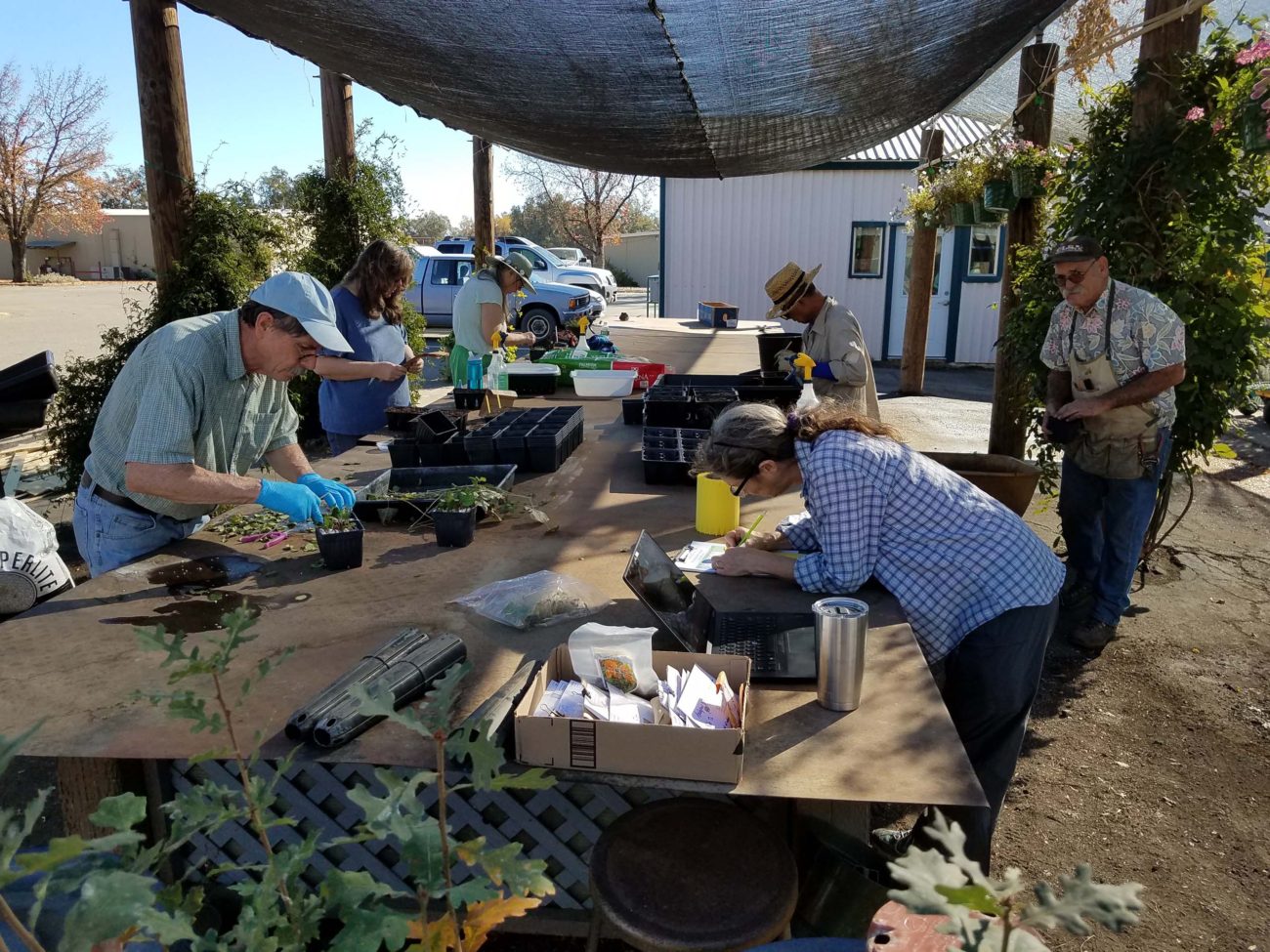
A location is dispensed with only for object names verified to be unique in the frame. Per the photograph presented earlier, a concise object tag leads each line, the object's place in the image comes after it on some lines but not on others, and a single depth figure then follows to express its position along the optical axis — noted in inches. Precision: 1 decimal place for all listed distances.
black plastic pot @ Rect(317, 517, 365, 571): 107.5
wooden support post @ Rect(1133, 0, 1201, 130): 175.6
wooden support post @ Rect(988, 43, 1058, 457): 244.4
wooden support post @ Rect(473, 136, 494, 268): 392.5
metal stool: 66.5
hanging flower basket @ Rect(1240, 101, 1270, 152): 147.9
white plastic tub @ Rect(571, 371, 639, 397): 228.5
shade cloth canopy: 134.9
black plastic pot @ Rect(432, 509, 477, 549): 117.7
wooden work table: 68.5
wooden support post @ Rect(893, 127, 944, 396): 424.5
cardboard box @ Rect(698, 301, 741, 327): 414.0
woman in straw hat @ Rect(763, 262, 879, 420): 196.1
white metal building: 564.7
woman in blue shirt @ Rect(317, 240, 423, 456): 183.3
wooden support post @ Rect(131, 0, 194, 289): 213.9
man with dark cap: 157.6
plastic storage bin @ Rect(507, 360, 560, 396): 235.8
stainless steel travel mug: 73.8
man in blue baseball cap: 102.0
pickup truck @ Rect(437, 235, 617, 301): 768.9
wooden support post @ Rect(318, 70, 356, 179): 309.9
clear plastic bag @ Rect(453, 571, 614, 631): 94.2
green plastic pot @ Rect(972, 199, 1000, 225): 285.6
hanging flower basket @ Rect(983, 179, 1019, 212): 247.4
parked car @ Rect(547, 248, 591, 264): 1155.3
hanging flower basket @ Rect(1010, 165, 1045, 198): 240.1
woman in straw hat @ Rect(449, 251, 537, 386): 237.8
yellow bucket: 122.2
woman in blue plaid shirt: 96.1
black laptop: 82.6
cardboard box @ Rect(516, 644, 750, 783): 64.0
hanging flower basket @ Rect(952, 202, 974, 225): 295.7
